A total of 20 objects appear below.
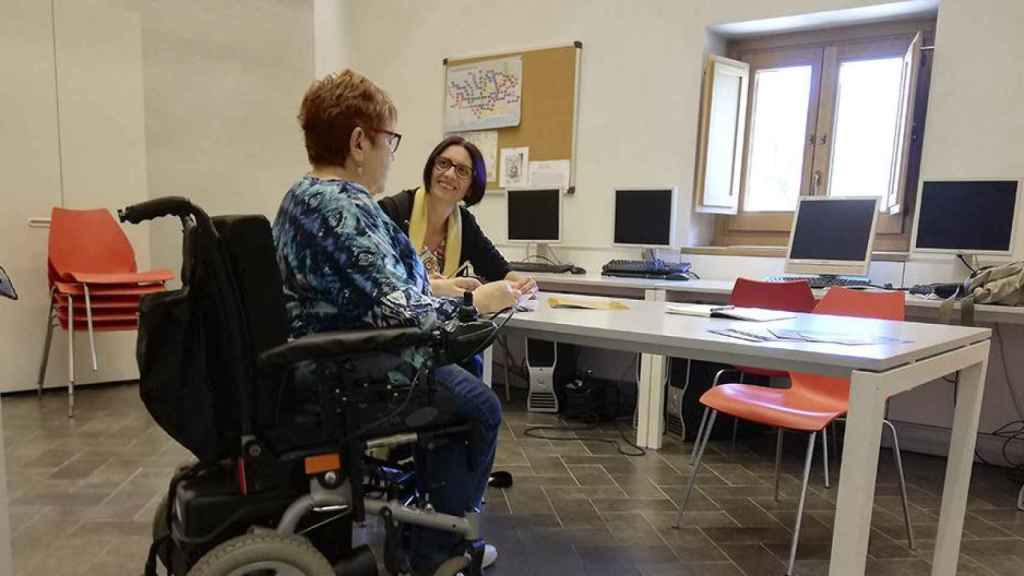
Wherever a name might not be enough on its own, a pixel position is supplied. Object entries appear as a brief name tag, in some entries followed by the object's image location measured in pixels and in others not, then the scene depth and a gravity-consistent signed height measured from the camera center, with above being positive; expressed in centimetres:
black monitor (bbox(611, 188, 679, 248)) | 333 -1
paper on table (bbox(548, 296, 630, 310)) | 181 -28
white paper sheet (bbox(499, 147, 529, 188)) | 403 +28
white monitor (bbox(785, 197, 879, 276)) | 286 -6
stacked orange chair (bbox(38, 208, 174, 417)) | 311 -44
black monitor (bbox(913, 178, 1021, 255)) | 255 +5
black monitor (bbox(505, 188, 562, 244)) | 370 -2
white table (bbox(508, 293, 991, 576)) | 108 -28
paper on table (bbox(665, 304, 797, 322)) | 160 -25
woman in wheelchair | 113 -11
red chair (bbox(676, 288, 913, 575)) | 172 -56
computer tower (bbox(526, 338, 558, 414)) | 344 -93
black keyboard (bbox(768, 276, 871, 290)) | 274 -26
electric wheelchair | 105 -37
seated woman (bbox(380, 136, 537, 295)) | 207 -1
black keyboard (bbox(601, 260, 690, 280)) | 311 -28
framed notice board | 383 +66
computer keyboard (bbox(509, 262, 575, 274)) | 354 -33
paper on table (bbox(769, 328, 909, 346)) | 125 -24
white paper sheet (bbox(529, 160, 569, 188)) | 387 +25
